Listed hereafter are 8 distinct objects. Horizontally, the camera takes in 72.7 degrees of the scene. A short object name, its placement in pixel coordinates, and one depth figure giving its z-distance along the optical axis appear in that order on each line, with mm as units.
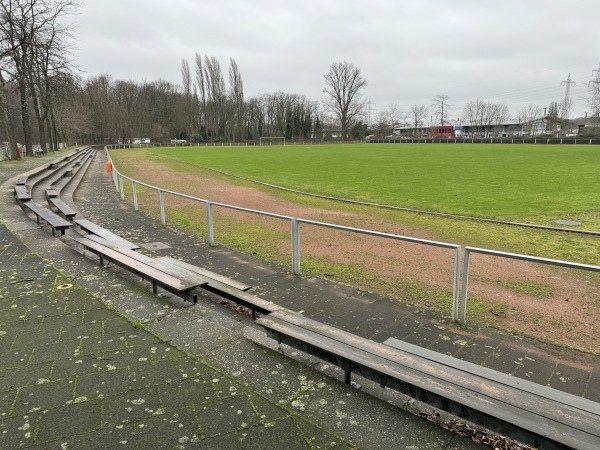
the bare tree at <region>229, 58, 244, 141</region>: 99188
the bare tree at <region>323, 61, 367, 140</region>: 99125
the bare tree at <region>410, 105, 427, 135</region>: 125562
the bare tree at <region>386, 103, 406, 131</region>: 119762
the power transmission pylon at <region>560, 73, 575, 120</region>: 96231
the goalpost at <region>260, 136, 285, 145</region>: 95125
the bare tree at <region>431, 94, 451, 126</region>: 112912
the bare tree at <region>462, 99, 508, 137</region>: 114250
